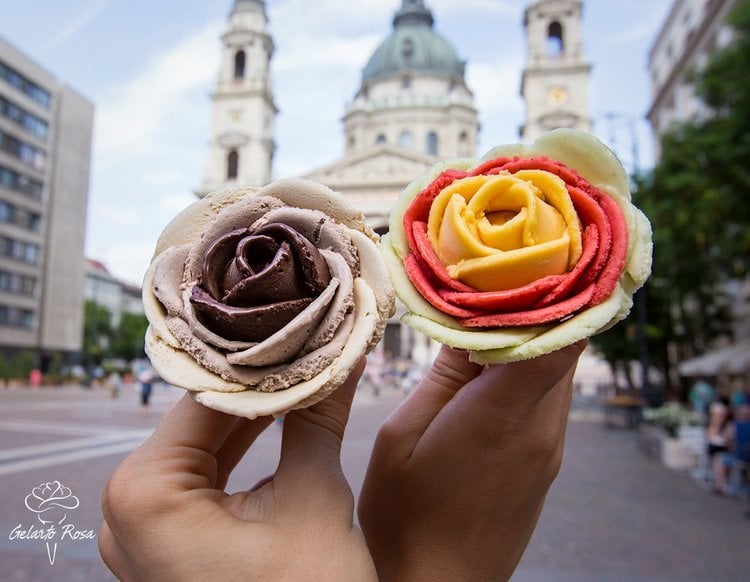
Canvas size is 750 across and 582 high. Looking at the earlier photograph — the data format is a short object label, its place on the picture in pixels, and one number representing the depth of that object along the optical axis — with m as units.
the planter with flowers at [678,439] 10.80
